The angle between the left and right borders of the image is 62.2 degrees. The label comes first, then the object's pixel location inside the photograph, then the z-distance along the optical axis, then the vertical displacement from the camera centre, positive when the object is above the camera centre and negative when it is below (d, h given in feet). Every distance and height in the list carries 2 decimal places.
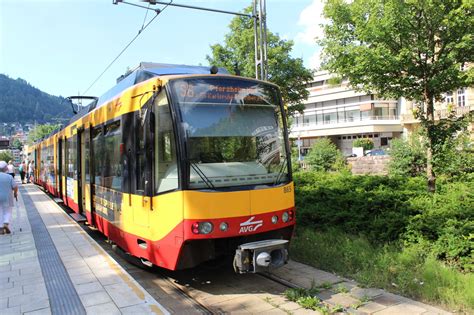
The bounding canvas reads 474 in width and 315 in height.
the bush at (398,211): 19.38 -3.53
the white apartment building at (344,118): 187.62 +19.36
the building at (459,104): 110.51 +14.35
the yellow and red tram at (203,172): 16.65 -0.54
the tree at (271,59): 62.90 +16.54
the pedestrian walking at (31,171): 97.09 -1.23
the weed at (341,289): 17.41 -5.96
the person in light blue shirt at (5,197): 29.73 -2.26
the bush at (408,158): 47.78 -0.53
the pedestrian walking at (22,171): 98.94 -1.29
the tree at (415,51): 25.22 +7.01
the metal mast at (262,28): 37.06 +12.63
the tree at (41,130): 224.57 +21.08
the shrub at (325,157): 73.10 -0.17
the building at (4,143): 115.68 +7.04
